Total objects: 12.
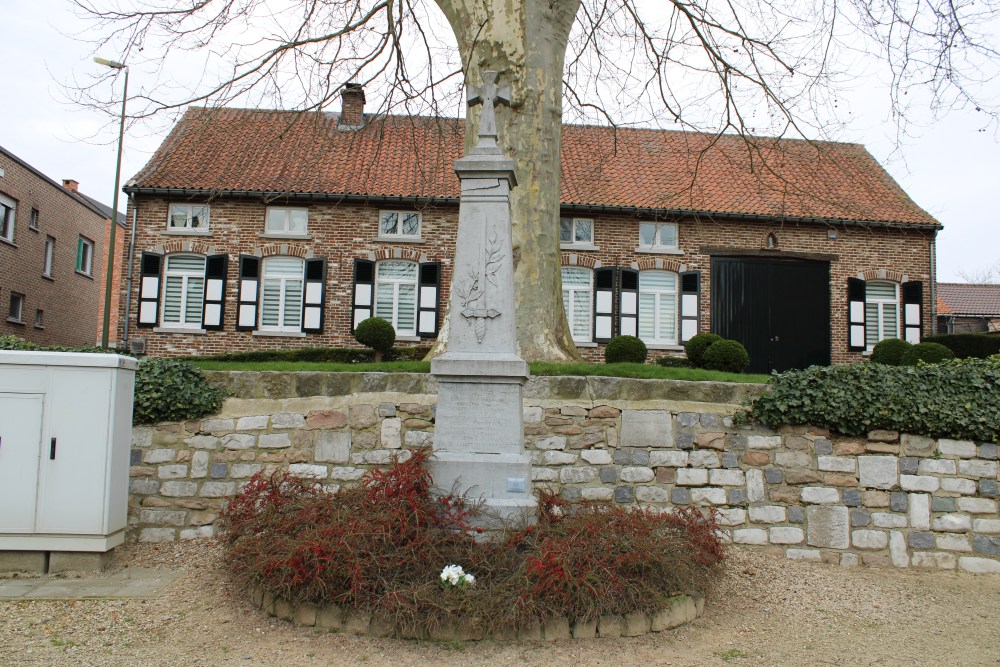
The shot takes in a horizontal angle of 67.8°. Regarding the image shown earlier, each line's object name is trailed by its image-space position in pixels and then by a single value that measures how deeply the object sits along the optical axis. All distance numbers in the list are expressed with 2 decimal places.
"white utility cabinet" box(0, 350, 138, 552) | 5.60
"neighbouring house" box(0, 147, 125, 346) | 22.16
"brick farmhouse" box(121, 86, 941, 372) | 18.66
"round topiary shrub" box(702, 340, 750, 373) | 13.77
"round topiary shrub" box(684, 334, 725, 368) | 15.22
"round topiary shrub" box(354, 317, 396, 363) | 16.67
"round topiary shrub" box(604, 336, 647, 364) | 14.83
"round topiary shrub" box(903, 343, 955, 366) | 14.82
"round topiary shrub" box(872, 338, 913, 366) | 16.14
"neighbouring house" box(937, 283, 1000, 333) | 32.09
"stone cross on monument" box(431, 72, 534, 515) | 5.41
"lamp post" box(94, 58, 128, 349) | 16.80
